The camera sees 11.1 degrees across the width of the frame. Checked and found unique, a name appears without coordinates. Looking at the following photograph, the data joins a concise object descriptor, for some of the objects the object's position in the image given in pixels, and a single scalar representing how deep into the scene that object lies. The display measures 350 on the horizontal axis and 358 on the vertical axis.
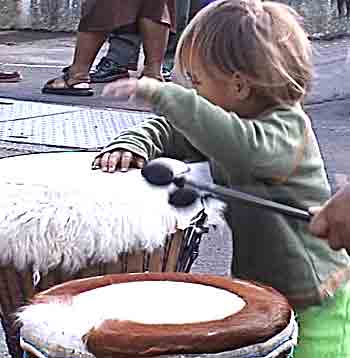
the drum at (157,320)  2.20
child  2.58
